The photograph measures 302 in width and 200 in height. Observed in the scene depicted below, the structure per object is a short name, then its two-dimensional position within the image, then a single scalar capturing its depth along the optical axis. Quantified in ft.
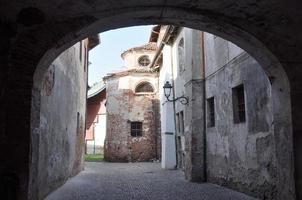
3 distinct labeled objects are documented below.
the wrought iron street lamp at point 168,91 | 30.62
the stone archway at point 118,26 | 11.18
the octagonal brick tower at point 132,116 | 61.18
